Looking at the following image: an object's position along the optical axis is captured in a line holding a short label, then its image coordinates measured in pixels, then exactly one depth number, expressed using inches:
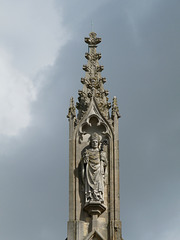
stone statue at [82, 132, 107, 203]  1100.5
